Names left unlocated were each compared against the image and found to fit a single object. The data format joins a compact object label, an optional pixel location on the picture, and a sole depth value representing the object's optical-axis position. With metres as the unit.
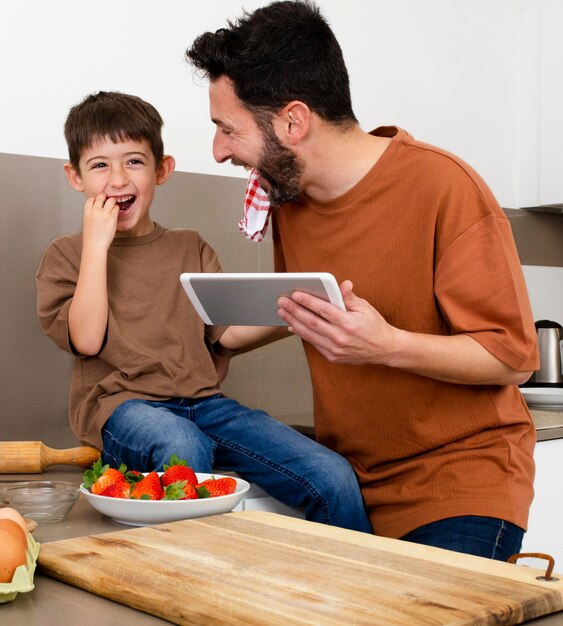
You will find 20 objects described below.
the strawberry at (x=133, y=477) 1.22
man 1.33
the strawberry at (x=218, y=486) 1.19
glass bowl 1.18
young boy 1.49
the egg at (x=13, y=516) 0.88
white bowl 1.15
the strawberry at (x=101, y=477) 1.20
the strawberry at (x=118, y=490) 1.17
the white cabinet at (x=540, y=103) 2.74
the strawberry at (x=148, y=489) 1.16
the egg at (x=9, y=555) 0.80
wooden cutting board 0.75
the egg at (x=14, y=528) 0.83
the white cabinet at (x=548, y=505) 2.02
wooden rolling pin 1.57
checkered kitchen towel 1.66
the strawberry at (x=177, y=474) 1.20
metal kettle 2.65
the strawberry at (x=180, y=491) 1.16
